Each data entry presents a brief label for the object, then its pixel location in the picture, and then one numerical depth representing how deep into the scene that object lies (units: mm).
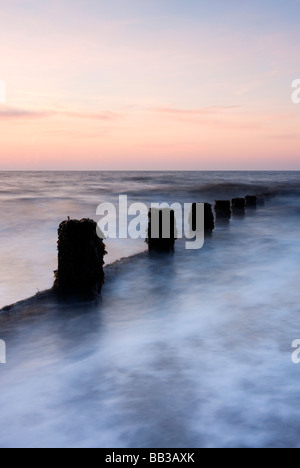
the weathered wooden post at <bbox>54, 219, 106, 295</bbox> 6555
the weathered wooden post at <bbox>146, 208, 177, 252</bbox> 9648
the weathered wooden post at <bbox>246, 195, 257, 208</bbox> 23303
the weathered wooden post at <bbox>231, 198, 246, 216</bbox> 19969
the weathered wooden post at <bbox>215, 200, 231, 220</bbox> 17203
